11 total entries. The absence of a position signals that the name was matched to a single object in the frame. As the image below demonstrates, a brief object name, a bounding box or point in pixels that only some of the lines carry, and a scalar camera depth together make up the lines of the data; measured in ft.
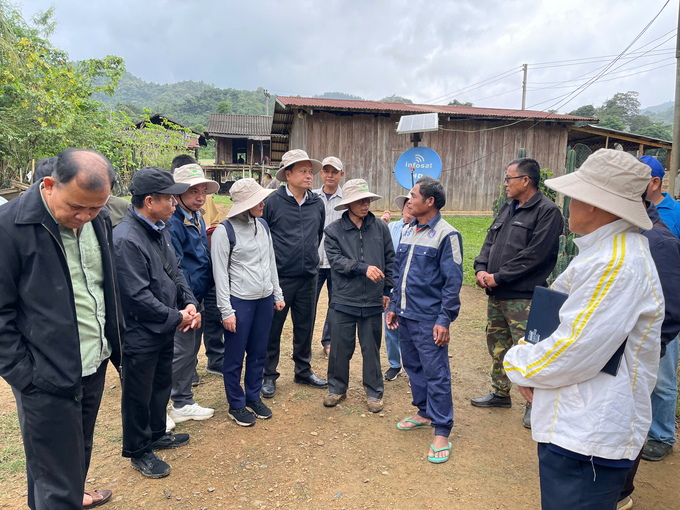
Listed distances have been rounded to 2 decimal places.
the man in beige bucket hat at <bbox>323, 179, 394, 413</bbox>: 12.25
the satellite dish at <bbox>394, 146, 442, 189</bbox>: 19.49
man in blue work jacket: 10.36
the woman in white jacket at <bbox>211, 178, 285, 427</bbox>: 11.50
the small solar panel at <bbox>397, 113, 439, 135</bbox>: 19.84
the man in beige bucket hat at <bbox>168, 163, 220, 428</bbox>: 11.76
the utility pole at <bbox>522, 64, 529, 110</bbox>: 103.78
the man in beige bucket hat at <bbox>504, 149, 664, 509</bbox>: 5.06
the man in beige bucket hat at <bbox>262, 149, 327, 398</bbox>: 13.53
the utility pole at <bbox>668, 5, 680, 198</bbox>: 20.07
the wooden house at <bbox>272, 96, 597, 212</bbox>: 49.11
